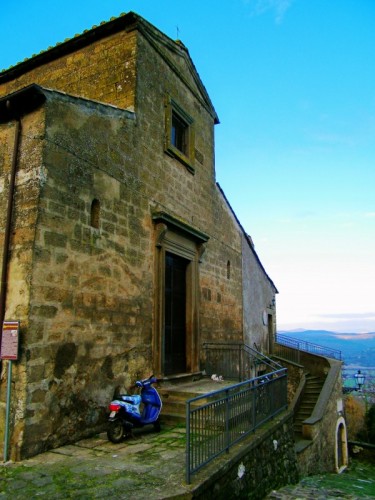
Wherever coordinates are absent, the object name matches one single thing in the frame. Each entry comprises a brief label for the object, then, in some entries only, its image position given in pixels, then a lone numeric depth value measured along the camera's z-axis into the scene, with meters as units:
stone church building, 5.69
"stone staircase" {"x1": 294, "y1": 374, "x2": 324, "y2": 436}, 14.62
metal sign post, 5.27
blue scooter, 5.99
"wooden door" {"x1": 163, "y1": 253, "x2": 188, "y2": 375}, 8.98
